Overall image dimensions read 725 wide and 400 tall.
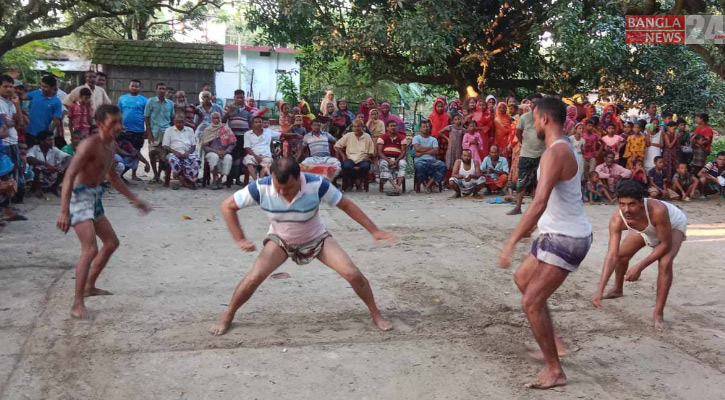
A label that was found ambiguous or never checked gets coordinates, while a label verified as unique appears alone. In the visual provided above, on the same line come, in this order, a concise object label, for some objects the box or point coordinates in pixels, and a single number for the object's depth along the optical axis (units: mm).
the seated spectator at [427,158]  13188
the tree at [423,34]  14156
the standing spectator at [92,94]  11906
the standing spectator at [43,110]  11008
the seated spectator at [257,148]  12711
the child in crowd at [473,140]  12875
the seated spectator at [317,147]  12787
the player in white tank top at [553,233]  4238
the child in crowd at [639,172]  12625
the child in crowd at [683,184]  12867
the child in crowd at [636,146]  12906
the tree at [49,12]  14086
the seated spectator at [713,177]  12945
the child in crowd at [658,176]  12805
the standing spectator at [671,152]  13008
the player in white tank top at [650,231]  5504
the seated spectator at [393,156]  13109
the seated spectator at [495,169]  12742
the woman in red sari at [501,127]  13164
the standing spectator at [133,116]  12820
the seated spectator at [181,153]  12508
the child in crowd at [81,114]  11633
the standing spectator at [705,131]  13352
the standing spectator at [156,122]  12914
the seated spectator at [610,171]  12398
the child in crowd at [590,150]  12484
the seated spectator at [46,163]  10797
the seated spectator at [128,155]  12455
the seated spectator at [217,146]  12633
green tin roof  20250
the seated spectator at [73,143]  11398
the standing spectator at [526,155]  10508
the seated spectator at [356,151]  12883
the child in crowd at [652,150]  13023
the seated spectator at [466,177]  12664
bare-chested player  5527
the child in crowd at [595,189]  12344
